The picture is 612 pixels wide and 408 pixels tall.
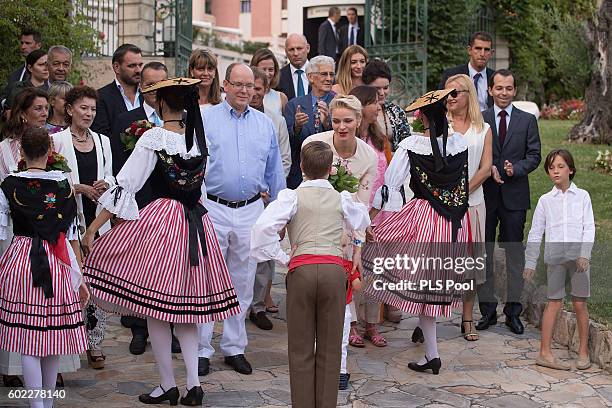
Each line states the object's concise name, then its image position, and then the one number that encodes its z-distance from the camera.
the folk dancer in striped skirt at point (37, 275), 5.58
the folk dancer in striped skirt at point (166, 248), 5.84
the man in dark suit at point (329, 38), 14.41
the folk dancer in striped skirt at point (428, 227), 6.86
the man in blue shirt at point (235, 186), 6.76
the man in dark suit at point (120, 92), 7.48
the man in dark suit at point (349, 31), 14.90
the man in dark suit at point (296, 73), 9.42
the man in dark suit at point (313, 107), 8.07
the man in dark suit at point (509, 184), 8.06
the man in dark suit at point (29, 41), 9.25
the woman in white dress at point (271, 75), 8.43
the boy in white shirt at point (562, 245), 7.08
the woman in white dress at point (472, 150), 7.68
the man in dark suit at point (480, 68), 8.95
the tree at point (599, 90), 14.41
